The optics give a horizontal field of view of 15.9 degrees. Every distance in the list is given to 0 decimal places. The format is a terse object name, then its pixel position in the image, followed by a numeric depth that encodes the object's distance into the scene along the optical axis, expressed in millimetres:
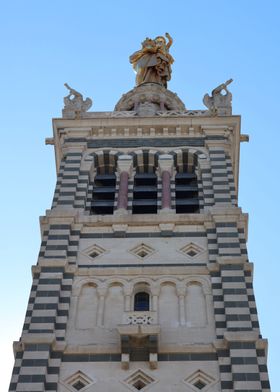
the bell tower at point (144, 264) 21016
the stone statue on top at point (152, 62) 39375
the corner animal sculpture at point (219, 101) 32375
